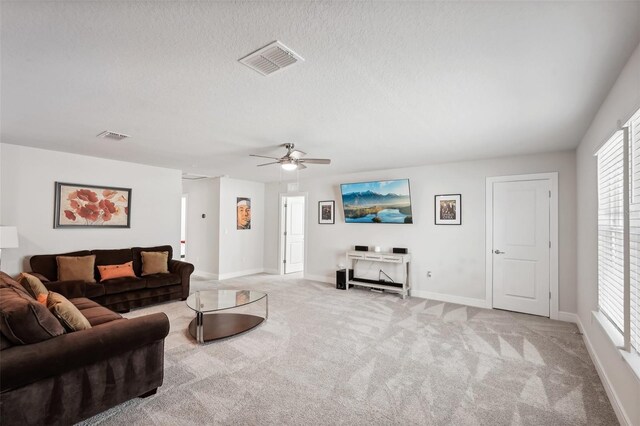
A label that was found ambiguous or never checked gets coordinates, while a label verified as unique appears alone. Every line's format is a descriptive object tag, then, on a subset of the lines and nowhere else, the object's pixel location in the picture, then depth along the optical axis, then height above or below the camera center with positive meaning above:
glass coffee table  3.40 -1.38
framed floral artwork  4.61 +0.12
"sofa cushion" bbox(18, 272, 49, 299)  2.92 -0.73
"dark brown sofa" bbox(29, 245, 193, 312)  3.99 -1.02
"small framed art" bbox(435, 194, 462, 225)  5.08 +0.14
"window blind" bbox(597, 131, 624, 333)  2.26 -0.09
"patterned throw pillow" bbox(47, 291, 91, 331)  2.11 -0.74
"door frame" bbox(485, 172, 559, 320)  4.28 -0.26
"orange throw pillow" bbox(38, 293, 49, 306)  2.58 -0.77
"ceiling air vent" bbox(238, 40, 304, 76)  1.82 +1.02
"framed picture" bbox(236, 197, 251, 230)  7.20 +0.05
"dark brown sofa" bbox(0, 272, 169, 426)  1.74 -1.03
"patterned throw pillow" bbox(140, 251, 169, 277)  5.00 -0.83
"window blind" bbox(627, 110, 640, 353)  1.92 -0.09
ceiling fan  3.75 +0.70
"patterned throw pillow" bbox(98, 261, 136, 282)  4.49 -0.89
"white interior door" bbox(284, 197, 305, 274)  7.57 -0.51
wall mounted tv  5.50 +0.29
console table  5.36 -0.92
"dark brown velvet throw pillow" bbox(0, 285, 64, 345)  1.78 -0.68
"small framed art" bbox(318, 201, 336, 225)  6.62 +0.08
